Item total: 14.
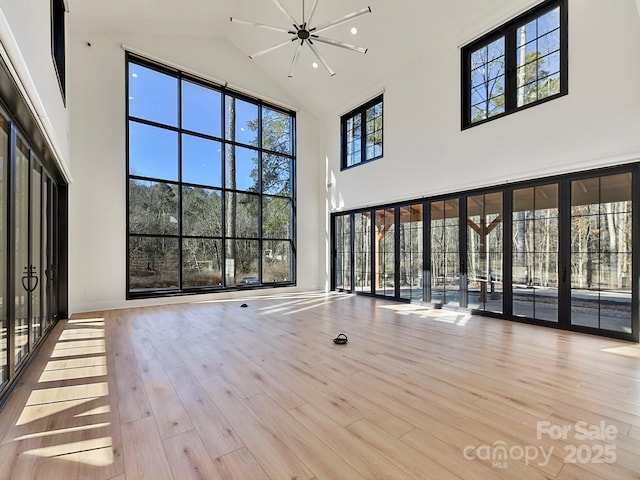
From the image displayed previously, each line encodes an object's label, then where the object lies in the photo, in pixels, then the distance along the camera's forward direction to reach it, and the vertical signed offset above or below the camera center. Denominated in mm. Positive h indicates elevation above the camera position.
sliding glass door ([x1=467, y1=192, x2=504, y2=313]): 5273 -208
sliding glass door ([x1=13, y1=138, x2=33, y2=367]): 2729 -122
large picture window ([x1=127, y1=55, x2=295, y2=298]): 6375 +1310
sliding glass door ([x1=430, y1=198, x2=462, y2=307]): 5879 -230
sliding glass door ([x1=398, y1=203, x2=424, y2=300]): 6555 -228
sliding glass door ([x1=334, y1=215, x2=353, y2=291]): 8391 -329
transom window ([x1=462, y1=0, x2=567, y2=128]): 4547 +2856
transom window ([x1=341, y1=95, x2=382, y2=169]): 7516 +2770
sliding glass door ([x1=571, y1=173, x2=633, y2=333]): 3994 -174
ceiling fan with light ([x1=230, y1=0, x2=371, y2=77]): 4457 +3222
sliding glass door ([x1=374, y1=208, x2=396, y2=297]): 7160 -262
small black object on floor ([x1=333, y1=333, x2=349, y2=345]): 3787 -1232
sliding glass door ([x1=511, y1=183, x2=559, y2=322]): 4629 -195
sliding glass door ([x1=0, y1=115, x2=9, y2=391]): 2383 -101
